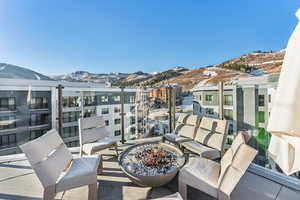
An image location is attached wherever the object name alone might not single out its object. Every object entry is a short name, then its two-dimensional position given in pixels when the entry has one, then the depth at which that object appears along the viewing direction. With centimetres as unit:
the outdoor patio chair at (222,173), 140
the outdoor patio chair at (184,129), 308
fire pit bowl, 177
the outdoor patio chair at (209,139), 247
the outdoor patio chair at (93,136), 270
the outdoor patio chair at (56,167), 153
